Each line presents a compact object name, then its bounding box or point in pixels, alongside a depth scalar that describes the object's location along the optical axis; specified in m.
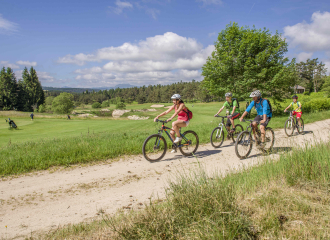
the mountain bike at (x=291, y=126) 11.27
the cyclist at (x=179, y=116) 7.04
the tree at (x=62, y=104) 72.48
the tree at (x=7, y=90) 69.38
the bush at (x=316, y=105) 25.73
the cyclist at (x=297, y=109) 11.54
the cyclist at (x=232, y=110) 9.23
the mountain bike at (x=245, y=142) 7.00
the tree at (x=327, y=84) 55.53
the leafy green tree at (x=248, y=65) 21.73
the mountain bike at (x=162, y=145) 7.02
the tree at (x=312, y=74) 86.69
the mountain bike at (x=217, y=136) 8.82
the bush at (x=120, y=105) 82.38
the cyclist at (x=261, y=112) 6.99
